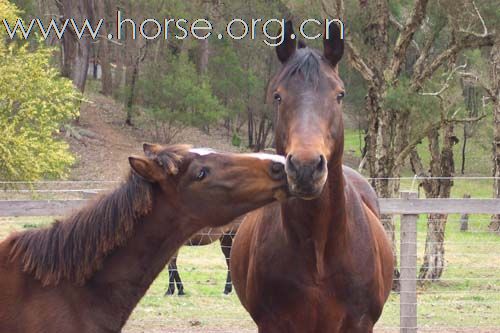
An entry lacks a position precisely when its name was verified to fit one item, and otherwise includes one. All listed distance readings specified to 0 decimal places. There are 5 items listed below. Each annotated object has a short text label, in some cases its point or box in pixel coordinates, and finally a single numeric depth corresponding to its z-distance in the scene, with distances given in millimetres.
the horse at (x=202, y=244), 17329
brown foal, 6073
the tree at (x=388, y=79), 21238
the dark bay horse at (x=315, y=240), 6918
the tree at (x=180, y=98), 50851
